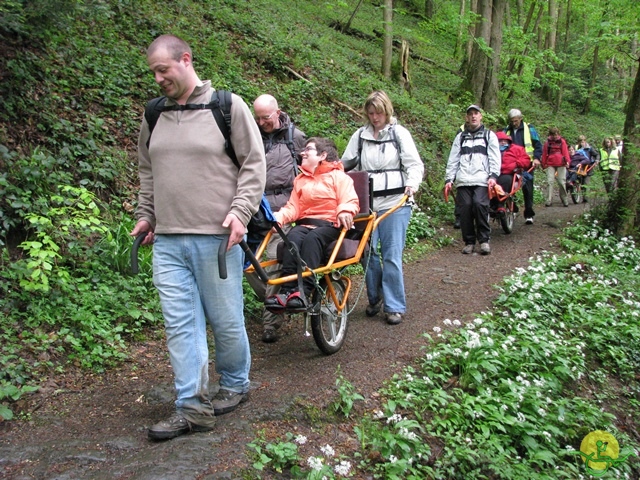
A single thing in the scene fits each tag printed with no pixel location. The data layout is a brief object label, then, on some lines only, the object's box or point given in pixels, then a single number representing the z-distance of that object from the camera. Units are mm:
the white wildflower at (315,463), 3203
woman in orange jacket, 4965
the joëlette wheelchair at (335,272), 4617
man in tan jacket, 3414
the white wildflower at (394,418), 4039
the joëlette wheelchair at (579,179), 14943
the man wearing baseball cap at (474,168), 9000
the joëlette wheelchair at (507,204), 10055
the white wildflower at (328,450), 3531
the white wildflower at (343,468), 3337
